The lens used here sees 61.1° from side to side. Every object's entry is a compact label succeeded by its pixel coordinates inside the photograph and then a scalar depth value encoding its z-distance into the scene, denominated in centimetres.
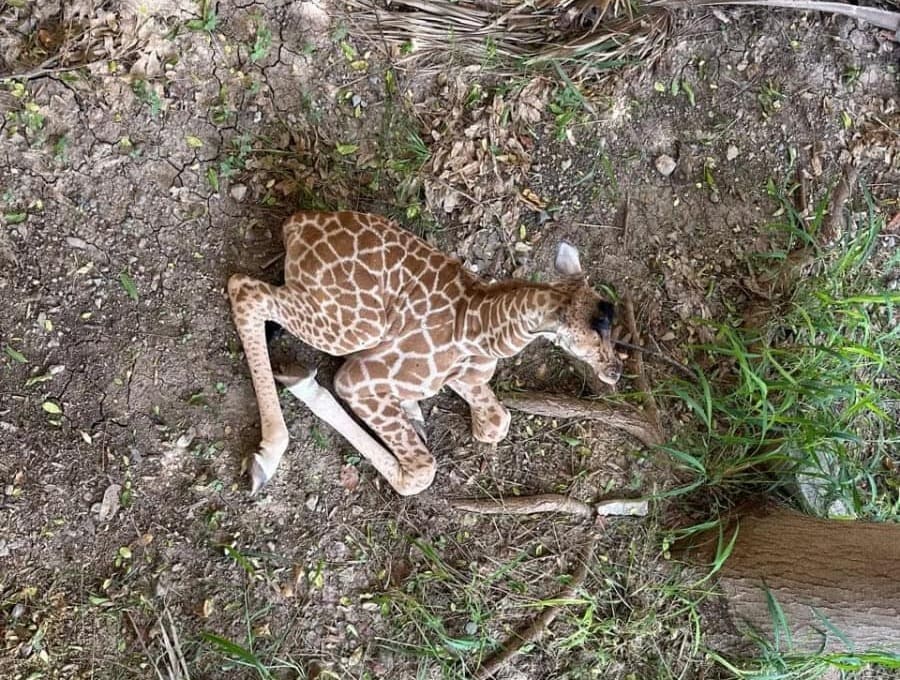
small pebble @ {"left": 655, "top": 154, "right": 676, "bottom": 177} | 375
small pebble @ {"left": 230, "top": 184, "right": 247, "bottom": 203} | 332
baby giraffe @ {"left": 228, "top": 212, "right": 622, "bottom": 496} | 293
